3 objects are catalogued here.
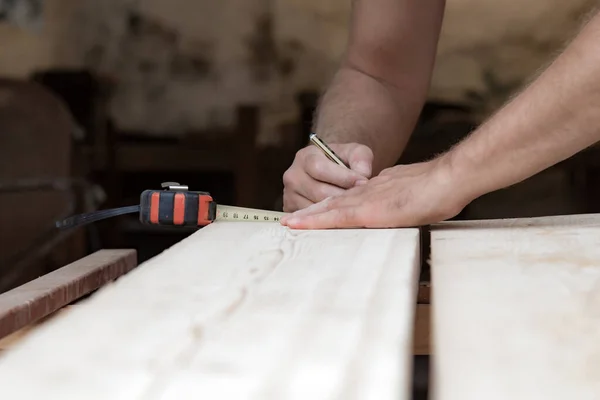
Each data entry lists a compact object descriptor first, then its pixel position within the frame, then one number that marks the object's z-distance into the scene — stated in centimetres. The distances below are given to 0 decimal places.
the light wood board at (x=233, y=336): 68
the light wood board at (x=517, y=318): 70
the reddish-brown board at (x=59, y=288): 111
